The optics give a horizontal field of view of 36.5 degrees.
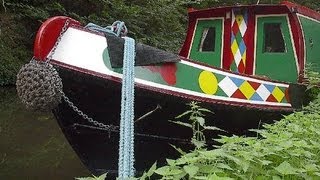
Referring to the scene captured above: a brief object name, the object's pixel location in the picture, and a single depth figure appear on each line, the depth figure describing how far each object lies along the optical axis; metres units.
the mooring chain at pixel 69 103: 4.22
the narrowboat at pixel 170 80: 4.38
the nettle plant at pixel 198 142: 2.86
